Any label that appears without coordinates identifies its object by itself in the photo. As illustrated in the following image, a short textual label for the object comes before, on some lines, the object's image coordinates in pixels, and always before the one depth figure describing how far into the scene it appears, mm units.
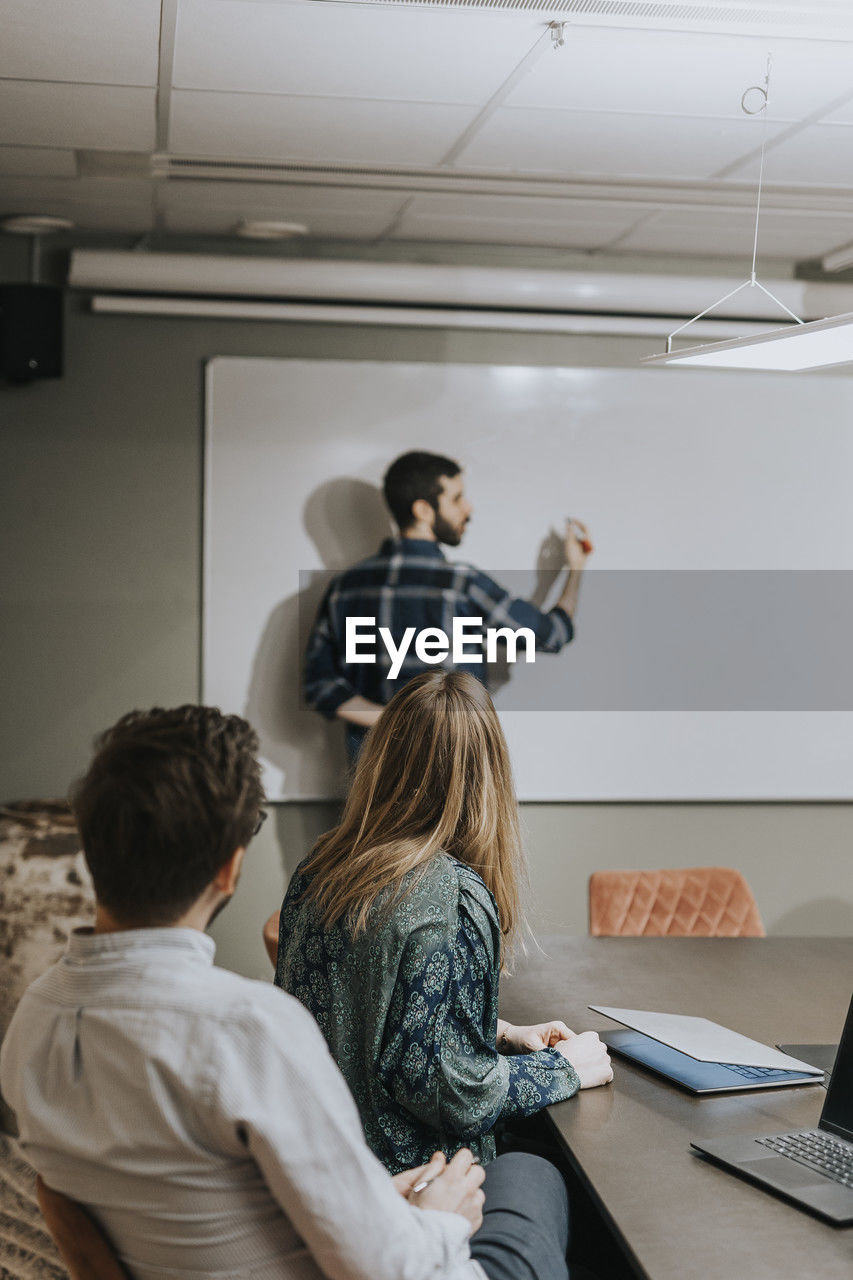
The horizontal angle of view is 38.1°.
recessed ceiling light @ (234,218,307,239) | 4227
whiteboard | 4449
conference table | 1443
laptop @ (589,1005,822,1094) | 1976
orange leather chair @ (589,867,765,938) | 3320
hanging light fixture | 2197
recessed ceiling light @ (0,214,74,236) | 4195
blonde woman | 1793
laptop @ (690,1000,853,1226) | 1551
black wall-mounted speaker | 4156
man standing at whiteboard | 4352
